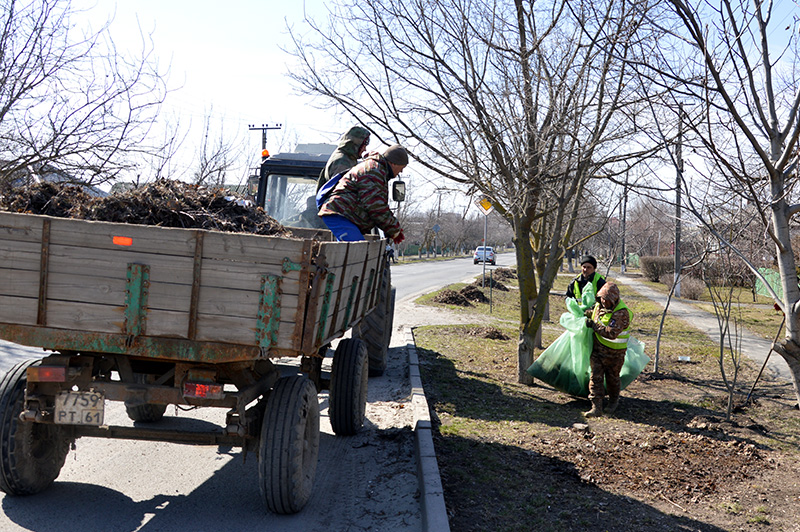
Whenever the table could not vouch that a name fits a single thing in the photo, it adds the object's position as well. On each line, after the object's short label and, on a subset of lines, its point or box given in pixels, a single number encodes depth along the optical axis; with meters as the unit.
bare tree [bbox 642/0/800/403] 4.18
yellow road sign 9.90
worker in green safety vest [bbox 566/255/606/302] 7.00
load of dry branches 3.71
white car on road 53.08
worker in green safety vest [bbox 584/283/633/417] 6.61
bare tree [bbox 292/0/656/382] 6.88
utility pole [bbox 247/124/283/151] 27.99
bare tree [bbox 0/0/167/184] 8.27
